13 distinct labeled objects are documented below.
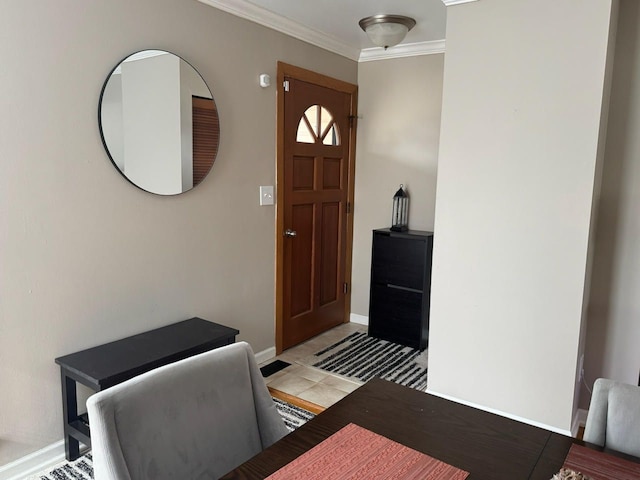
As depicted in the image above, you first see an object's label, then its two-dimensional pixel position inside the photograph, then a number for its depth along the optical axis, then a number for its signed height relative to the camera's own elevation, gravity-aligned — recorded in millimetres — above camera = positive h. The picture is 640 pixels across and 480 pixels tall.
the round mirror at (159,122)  2309 +278
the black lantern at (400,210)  3785 -200
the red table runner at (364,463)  1012 -600
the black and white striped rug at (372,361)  3184 -1241
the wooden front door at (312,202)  3395 -153
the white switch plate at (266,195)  3202 -98
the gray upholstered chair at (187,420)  1071 -592
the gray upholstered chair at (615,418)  1151 -544
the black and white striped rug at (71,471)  2104 -1299
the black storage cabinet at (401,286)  3551 -760
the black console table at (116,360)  2047 -814
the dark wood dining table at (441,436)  1049 -598
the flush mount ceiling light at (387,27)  3018 +973
